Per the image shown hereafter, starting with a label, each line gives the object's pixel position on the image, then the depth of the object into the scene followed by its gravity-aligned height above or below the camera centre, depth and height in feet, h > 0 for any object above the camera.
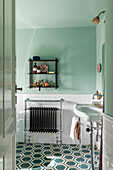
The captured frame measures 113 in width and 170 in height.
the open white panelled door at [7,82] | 2.84 +0.05
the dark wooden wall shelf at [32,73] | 12.30 +0.81
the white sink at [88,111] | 7.32 -1.35
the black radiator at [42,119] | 12.14 -2.46
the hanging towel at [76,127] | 9.45 -2.35
